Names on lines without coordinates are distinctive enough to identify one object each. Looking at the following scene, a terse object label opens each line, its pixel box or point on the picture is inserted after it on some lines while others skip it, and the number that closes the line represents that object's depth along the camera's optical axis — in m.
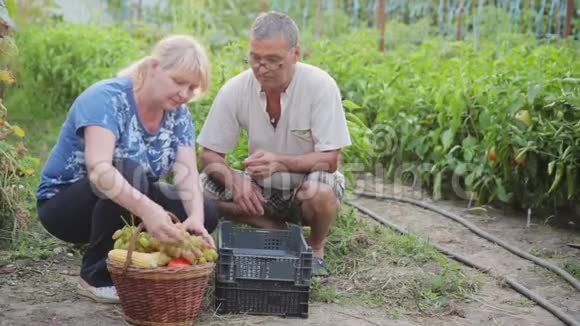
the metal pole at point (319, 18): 9.59
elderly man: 4.09
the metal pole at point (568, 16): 8.50
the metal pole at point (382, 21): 8.66
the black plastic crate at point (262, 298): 3.63
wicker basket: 3.22
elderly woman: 3.39
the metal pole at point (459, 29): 9.40
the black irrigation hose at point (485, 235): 4.40
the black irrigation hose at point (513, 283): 3.79
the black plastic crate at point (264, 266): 3.58
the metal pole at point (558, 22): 8.66
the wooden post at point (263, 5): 8.68
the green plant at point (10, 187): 4.33
